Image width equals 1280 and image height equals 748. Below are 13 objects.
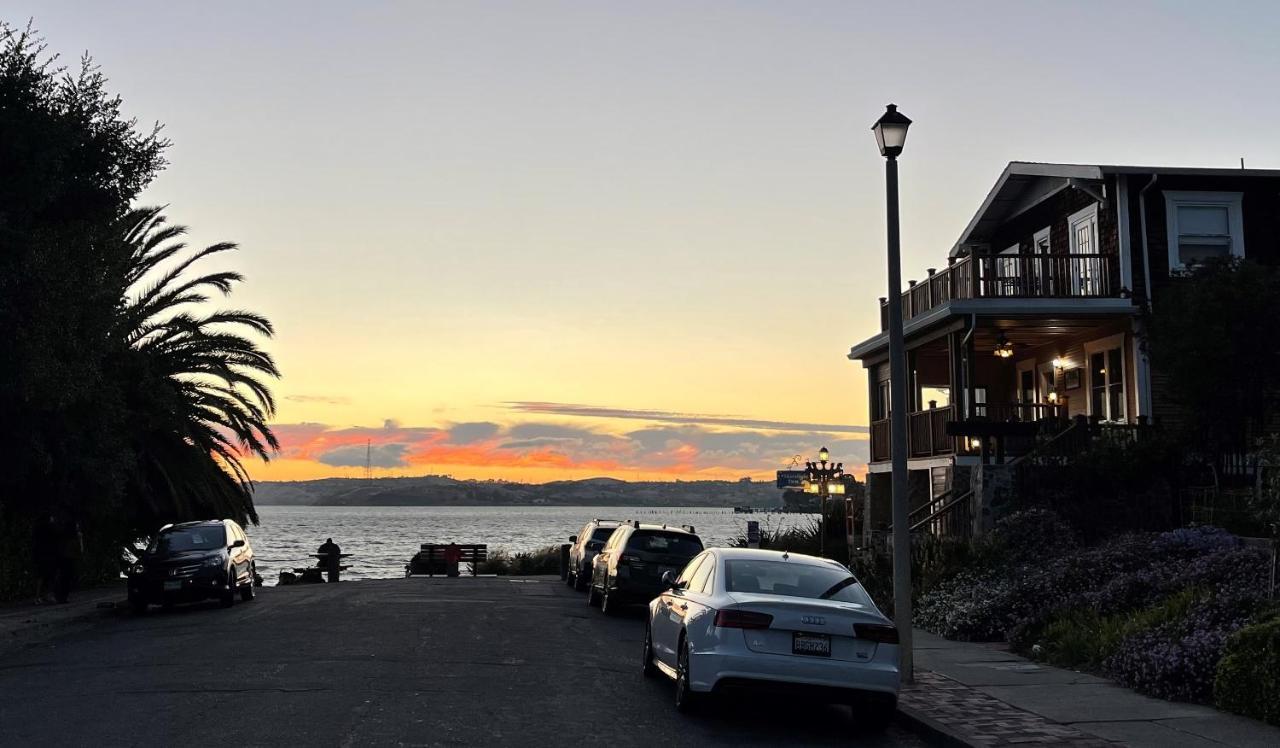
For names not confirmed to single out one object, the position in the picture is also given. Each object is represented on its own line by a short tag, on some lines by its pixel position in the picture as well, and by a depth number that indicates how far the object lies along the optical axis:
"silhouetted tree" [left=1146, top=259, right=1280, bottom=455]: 22.41
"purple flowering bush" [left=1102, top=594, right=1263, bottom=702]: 11.68
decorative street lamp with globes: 39.59
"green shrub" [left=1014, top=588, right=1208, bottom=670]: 13.70
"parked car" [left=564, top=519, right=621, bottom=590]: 29.27
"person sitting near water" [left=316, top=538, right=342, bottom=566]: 39.50
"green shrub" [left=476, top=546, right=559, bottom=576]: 47.53
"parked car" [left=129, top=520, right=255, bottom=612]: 22.83
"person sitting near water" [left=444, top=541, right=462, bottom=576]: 43.50
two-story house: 26.61
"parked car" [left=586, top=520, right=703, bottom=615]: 22.02
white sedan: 10.65
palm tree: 28.16
